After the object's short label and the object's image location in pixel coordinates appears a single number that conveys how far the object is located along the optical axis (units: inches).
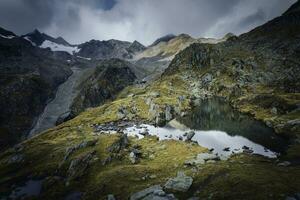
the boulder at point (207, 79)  6951.3
